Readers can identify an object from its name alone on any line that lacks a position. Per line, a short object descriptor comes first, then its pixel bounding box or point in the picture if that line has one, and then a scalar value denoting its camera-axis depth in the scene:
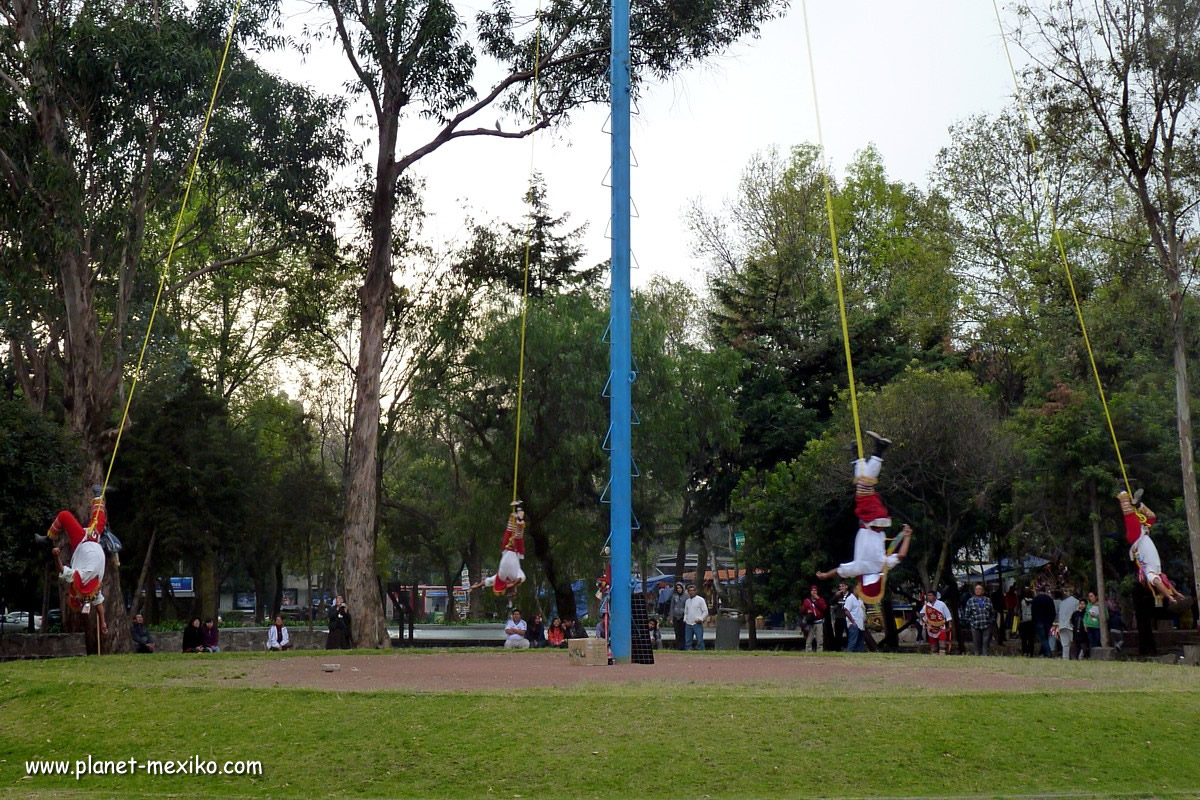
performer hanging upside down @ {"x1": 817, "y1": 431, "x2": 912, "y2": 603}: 13.95
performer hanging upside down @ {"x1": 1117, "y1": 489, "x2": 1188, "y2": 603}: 16.64
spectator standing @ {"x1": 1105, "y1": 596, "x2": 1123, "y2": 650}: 27.12
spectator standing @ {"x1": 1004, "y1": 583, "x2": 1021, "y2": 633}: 27.91
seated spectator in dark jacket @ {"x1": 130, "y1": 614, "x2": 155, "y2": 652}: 25.58
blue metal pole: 18.44
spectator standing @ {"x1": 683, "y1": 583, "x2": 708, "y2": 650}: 25.05
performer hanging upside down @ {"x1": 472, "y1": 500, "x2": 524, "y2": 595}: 17.33
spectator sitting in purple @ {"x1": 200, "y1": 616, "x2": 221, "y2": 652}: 26.29
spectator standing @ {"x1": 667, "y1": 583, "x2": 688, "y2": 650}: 29.27
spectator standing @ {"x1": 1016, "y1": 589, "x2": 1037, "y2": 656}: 24.75
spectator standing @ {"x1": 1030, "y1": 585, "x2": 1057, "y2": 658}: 23.05
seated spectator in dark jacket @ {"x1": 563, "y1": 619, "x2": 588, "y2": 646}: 30.35
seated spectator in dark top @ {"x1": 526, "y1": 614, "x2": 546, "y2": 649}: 28.86
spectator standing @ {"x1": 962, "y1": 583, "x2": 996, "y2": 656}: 23.14
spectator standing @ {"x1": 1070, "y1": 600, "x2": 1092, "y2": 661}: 23.66
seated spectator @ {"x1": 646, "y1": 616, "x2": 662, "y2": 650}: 28.67
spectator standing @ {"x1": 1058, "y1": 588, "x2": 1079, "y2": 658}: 23.05
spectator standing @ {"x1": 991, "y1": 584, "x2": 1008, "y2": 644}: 29.22
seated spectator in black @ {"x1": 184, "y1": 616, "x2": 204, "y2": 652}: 25.28
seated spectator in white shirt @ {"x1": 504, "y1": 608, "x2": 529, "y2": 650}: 26.97
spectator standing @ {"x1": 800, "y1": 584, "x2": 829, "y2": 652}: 25.89
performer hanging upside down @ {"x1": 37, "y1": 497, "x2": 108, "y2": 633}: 16.58
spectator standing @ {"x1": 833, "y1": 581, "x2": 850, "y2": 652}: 26.62
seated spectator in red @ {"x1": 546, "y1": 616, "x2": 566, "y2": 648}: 30.61
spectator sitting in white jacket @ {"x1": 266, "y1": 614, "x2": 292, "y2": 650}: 26.66
